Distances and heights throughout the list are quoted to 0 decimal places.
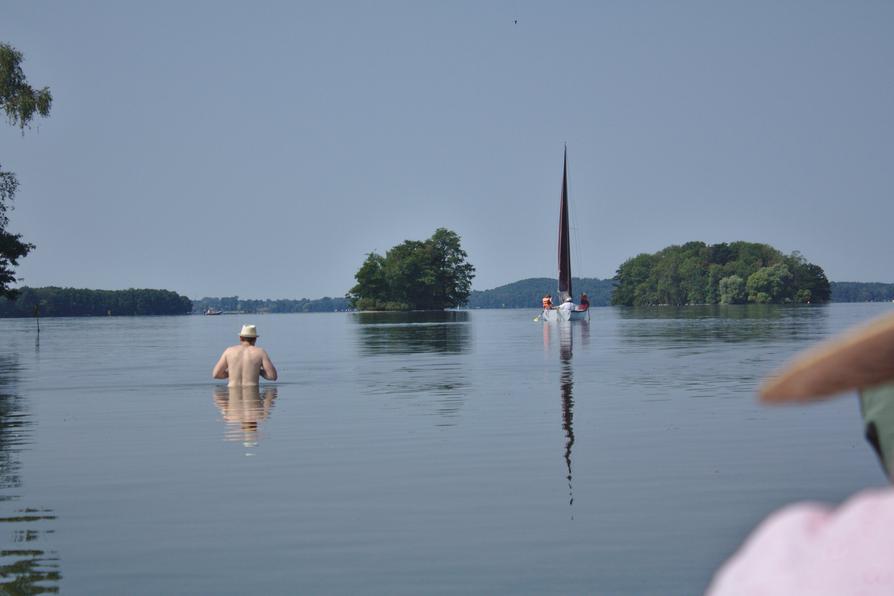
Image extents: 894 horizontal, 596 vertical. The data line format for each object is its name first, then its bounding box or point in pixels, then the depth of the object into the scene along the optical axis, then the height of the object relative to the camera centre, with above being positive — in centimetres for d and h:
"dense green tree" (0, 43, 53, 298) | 5097 +936
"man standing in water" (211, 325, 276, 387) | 2422 -67
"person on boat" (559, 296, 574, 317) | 9785 +140
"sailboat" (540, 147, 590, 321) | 9944 +511
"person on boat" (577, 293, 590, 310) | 10225 +177
